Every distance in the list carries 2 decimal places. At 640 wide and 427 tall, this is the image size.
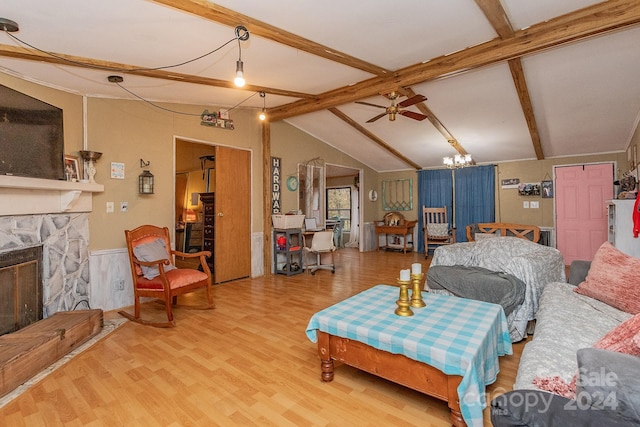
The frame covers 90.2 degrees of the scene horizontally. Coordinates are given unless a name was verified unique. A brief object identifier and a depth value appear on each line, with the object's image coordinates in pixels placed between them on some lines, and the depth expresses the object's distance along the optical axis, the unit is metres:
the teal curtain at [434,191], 7.66
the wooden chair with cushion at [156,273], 3.14
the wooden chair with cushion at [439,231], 7.28
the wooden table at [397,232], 7.70
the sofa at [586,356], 0.89
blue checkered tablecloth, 1.56
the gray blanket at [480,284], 2.78
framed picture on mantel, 3.26
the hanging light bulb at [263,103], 4.37
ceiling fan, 3.43
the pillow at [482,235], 5.45
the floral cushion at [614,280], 2.03
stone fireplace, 2.60
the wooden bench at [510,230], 5.92
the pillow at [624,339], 1.07
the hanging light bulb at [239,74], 2.50
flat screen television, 2.45
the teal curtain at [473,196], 7.10
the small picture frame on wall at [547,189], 6.40
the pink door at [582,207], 5.90
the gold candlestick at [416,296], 2.20
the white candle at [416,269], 2.14
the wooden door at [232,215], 4.85
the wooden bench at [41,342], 2.04
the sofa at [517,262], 2.79
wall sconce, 3.94
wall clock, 5.91
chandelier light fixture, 5.56
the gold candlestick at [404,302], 2.07
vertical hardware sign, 5.60
